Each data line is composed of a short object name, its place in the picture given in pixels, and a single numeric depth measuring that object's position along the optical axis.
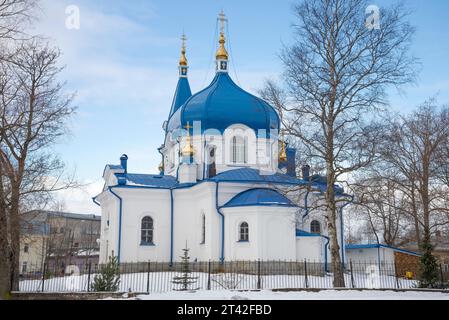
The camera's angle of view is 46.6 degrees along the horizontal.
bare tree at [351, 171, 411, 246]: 18.39
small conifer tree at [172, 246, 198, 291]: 18.64
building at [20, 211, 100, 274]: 19.38
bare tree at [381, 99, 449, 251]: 24.47
